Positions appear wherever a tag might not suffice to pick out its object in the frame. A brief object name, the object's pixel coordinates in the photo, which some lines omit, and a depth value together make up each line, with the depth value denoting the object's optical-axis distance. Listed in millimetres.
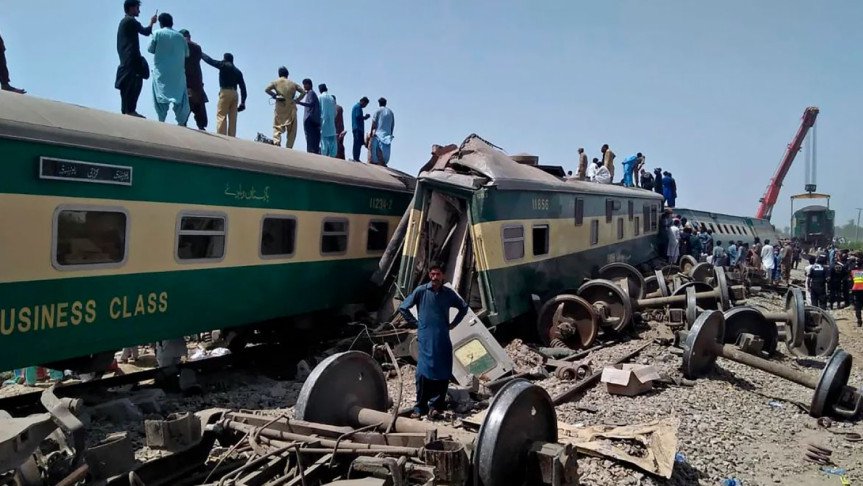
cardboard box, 7406
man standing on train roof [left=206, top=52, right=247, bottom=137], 10508
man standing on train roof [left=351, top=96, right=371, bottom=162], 13484
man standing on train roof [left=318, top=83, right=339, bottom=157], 12672
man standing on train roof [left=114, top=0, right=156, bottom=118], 8383
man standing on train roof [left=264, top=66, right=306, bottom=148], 11656
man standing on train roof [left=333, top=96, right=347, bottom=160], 13719
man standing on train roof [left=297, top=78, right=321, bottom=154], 12344
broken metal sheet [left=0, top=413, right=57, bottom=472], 3354
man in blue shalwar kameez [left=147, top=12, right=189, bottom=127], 8844
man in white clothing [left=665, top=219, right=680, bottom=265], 20203
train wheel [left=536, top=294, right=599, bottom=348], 9883
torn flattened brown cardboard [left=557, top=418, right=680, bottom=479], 4898
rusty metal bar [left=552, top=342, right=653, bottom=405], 7086
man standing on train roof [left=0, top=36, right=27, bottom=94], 7732
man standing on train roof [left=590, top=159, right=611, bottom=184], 15992
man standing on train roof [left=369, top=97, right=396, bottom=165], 13328
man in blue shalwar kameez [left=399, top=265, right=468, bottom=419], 6457
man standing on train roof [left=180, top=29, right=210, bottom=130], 10156
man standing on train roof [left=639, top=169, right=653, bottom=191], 21391
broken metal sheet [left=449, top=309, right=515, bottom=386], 8055
